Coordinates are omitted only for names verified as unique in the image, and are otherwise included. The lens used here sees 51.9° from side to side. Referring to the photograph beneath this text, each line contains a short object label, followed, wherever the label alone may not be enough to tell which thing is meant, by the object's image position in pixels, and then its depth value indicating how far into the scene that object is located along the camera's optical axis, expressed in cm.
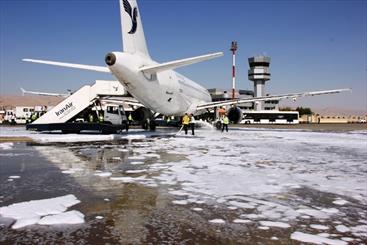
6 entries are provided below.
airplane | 1884
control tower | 13500
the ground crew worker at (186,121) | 2608
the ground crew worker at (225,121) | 3060
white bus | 7662
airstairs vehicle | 2409
